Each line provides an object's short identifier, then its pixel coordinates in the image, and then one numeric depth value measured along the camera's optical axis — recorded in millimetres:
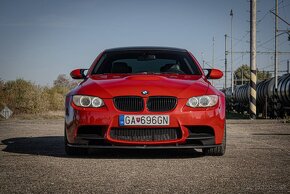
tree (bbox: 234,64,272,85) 117025
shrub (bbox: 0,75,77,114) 28625
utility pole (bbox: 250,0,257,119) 20141
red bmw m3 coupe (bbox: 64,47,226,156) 5168
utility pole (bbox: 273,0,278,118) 24469
